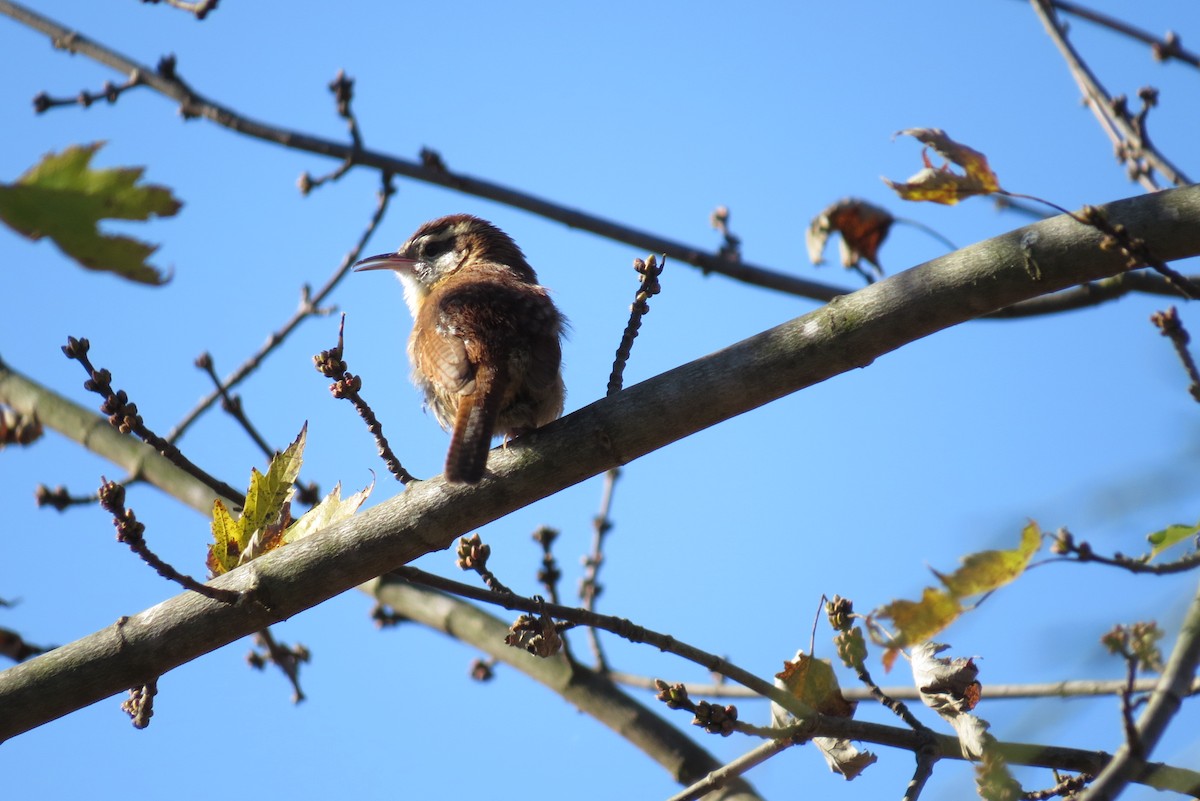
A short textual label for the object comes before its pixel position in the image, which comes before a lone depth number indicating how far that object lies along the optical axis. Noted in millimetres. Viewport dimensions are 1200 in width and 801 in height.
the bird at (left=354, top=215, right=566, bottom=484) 8602
